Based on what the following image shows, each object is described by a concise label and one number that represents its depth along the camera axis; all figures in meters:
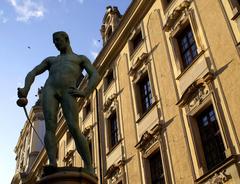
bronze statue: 6.42
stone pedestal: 5.66
